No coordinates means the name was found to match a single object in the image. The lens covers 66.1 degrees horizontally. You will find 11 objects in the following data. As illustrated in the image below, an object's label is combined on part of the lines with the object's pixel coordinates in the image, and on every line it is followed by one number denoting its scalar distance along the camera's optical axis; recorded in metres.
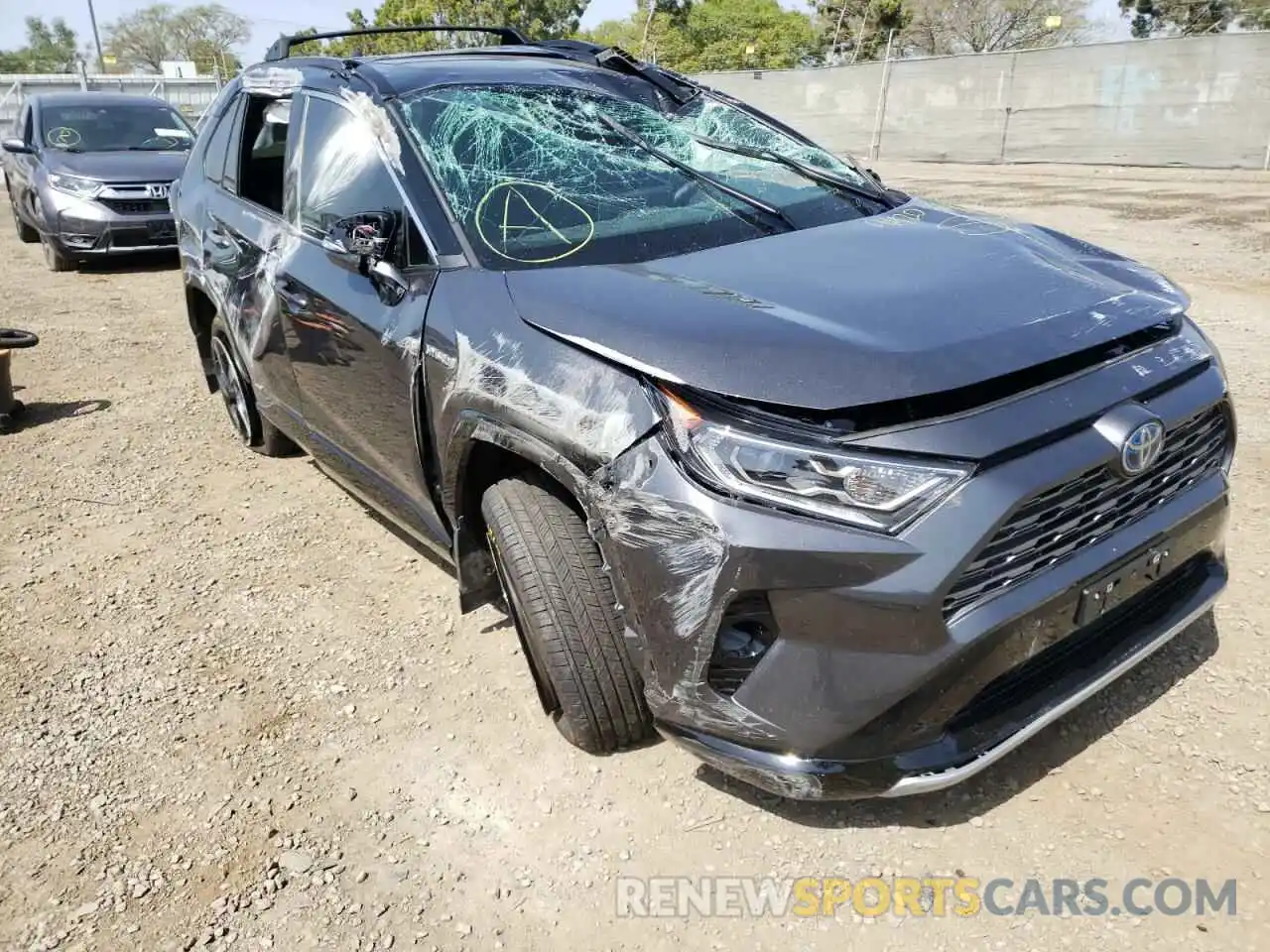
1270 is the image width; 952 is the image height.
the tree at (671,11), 48.56
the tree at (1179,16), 36.66
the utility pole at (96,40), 48.62
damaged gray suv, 1.85
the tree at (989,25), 41.84
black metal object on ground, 5.26
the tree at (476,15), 36.34
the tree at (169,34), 71.00
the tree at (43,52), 69.29
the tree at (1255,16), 33.03
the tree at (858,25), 43.84
